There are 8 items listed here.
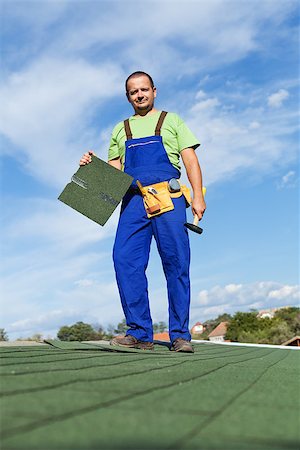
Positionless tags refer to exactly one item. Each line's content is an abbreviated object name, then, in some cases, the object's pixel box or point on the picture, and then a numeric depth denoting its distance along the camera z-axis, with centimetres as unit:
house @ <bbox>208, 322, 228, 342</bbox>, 6071
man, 360
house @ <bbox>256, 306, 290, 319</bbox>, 5209
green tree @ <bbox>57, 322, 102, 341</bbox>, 3394
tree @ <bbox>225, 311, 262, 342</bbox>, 4902
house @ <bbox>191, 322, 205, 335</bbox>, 7998
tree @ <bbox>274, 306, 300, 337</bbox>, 4573
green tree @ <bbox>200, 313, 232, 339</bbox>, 6981
